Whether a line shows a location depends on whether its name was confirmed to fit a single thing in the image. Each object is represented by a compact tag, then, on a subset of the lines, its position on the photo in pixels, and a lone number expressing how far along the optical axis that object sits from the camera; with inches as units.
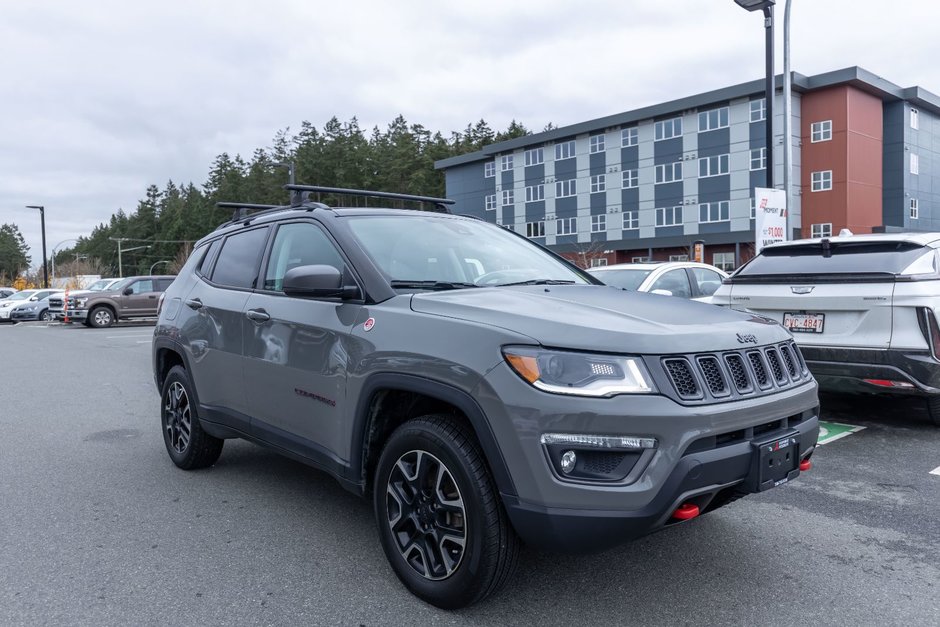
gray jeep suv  99.9
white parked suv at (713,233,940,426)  211.0
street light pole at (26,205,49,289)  1643.1
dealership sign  480.4
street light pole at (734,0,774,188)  471.5
